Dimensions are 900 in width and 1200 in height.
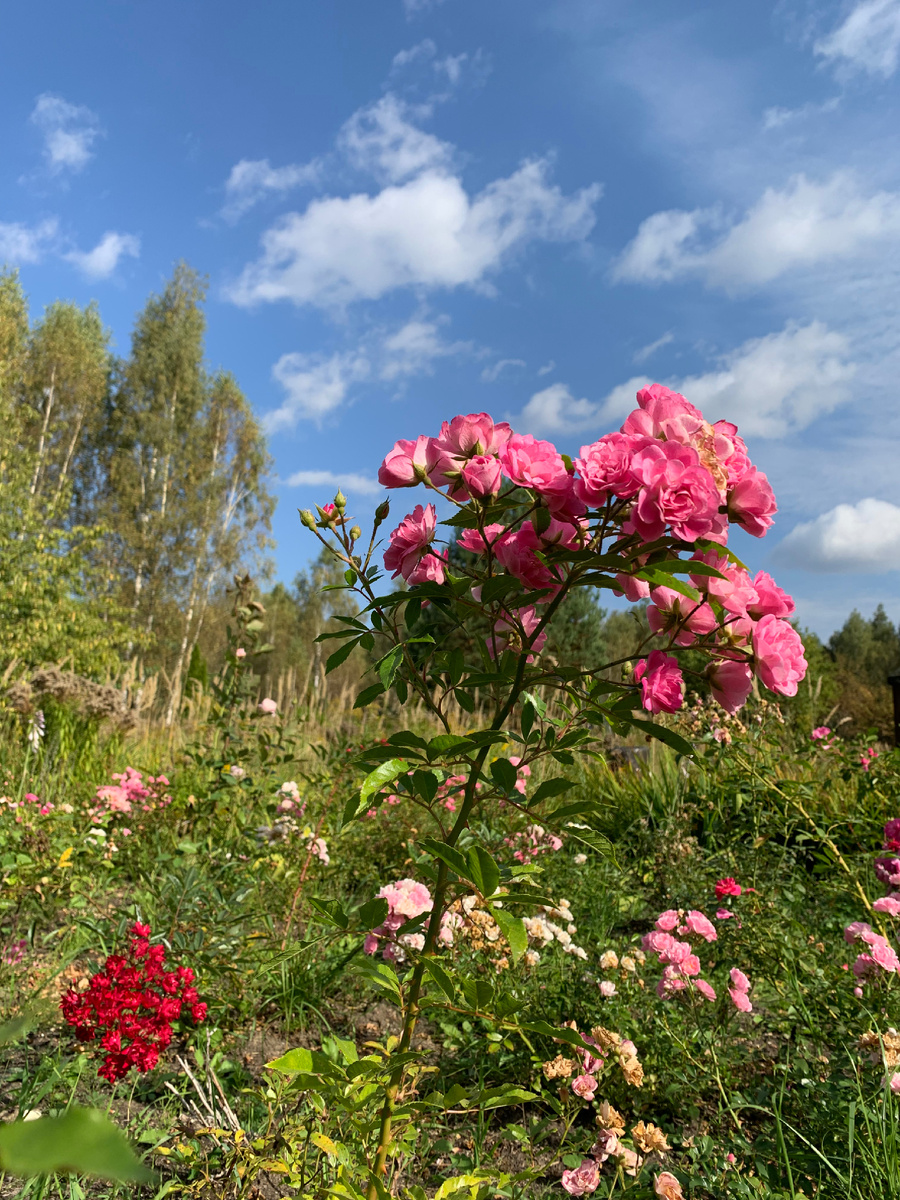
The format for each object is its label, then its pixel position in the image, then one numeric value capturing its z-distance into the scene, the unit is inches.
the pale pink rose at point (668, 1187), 51.8
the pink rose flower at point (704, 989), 71.6
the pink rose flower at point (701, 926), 77.8
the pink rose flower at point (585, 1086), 60.6
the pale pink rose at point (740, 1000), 73.3
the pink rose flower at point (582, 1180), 55.1
